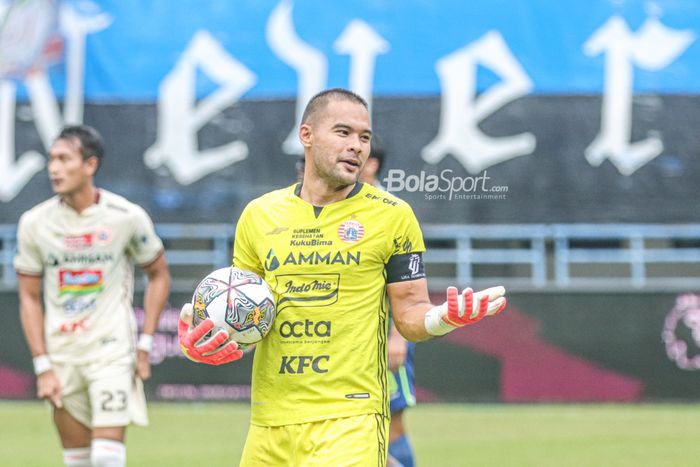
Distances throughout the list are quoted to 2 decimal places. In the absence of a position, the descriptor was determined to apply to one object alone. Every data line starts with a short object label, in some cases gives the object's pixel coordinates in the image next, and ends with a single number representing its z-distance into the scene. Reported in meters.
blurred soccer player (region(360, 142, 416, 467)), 16.30
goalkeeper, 11.08
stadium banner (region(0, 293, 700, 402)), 33.09
